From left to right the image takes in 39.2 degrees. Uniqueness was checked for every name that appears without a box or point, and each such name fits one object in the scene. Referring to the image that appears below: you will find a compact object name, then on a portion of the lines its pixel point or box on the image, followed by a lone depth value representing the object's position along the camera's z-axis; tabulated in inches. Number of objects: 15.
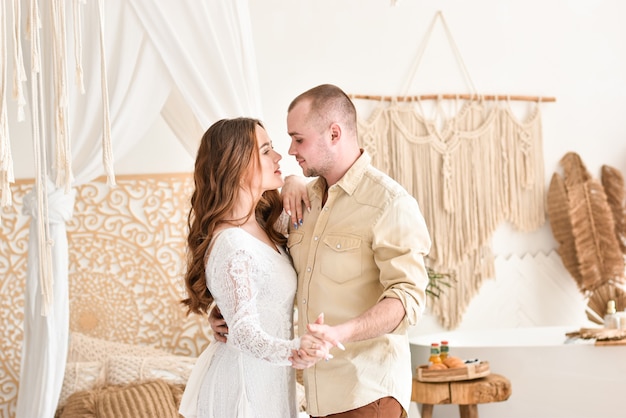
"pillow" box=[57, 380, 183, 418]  156.2
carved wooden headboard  202.1
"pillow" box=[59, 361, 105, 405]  173.0
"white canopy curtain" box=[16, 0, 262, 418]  142.9
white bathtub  182.9
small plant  209.6
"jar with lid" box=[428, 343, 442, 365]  181.0
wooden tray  176.4
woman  95.0
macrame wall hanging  218.8
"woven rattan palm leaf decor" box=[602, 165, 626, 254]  222.8
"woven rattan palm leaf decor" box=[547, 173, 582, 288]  221.8
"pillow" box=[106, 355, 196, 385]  173.9
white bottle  195.0
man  94.0
